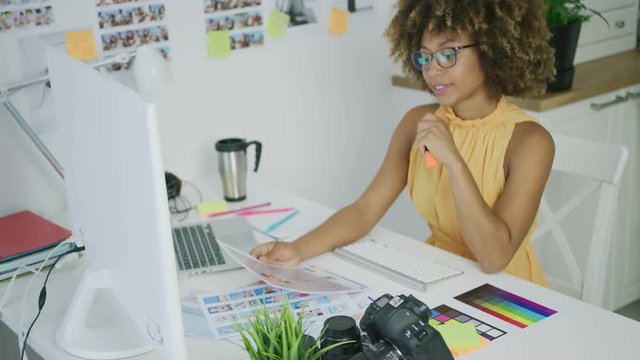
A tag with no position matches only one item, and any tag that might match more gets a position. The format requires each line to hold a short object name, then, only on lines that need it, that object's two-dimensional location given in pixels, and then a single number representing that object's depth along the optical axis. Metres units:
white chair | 1.86
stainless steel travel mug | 2.22
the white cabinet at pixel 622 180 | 2.56
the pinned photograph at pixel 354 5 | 2.59
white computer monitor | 1.09
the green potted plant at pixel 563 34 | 2.48
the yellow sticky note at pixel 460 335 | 1.40
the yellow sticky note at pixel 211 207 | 2.14
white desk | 1.38
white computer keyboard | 1.65
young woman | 1.76
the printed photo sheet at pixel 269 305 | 1.50
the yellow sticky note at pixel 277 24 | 2.45
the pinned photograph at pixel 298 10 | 2.46
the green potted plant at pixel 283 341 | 1.15
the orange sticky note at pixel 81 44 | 2.10
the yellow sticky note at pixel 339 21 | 2.58
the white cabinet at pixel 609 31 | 2.92
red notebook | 1.83
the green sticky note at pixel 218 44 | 2.34
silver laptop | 1.79
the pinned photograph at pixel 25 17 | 2.00
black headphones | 2.20
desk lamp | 1.91
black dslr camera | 1.15
